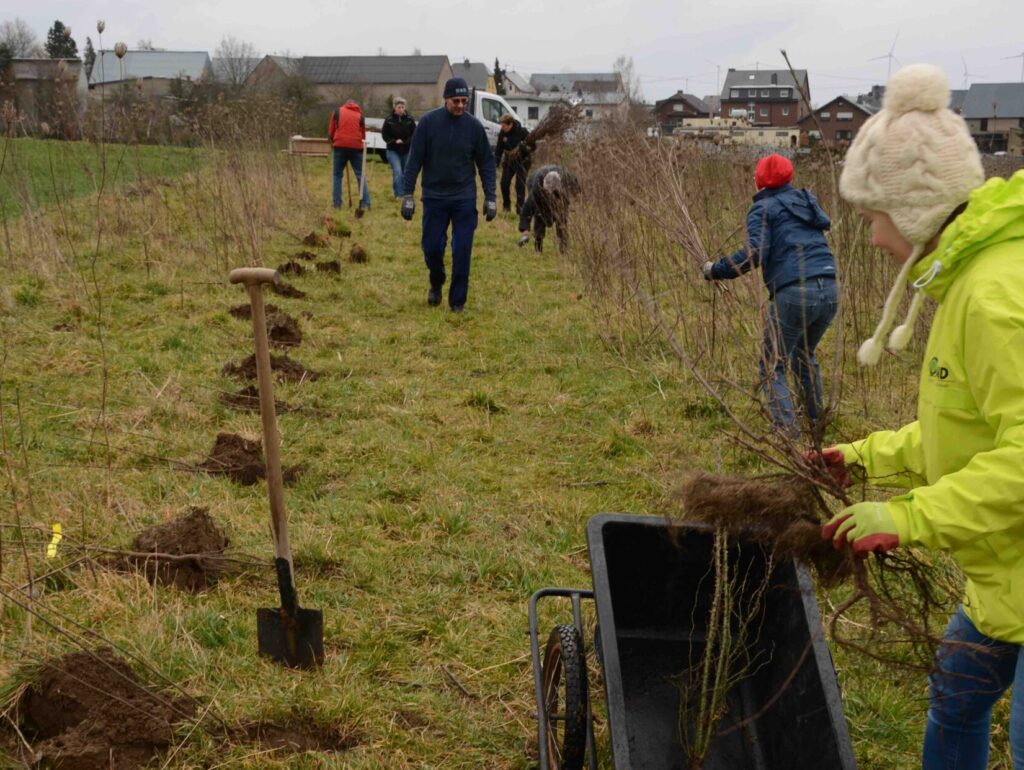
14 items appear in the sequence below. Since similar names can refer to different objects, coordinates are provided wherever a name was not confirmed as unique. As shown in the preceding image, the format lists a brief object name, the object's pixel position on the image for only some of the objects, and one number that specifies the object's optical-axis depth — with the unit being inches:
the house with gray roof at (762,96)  2977.4
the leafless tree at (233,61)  2253.9
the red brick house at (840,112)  2415.5
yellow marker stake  127.9
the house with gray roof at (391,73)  3132.4
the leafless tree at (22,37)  1823.5
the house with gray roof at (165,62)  2510.7
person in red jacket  541.0
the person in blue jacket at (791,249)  199.6
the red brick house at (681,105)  3311.5
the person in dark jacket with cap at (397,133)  581.6
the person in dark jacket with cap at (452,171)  320.2
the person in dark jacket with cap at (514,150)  563.8
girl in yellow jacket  64.4
